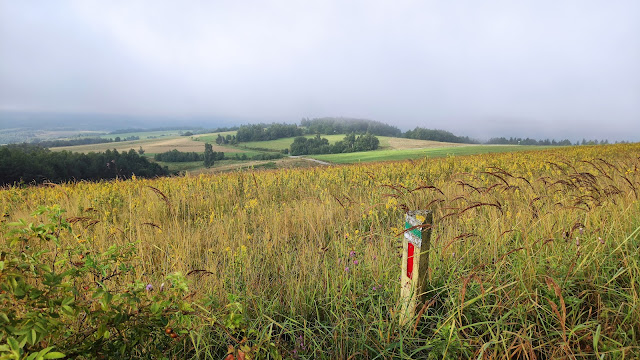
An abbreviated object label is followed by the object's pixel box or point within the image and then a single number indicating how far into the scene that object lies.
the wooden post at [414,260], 1.80
